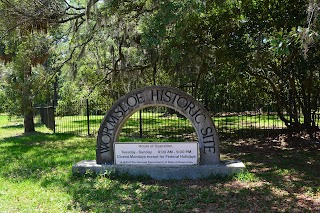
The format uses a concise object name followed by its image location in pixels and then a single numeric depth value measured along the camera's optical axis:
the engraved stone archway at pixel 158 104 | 7.04
